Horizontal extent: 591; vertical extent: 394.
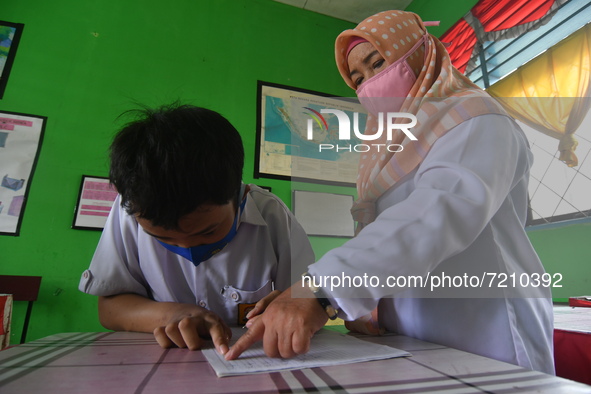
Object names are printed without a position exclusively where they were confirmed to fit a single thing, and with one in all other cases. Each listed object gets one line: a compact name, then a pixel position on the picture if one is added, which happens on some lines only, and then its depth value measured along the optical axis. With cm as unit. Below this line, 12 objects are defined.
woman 54
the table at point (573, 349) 100
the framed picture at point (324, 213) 239
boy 66
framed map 244
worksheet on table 46
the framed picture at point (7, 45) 206
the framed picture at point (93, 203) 198
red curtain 176
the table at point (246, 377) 37
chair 173
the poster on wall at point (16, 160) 189
